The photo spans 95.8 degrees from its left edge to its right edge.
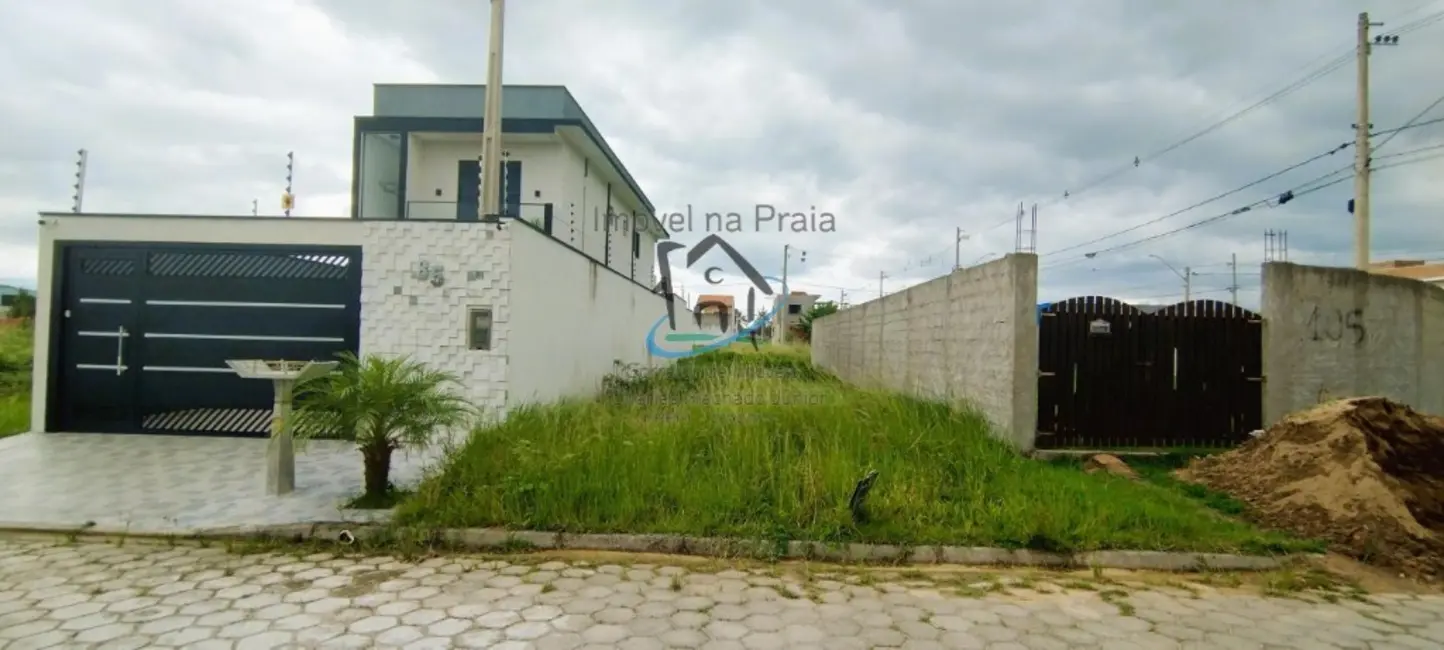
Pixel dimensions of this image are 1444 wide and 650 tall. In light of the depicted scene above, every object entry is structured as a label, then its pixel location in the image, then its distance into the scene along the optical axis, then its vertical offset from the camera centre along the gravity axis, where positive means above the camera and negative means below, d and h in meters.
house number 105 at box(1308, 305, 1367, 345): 7.29 +0.41
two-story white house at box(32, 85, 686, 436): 7.27 +0.28
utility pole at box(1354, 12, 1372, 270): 12.09 +3.28
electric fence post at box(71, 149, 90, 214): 9.84 +2.21
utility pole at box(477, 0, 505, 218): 7.80 +2.52
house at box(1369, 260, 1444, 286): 29.68 +4.69
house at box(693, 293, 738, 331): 26.78 +1.47
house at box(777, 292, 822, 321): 42.91 +2.94
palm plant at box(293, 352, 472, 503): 4.73 -0.57
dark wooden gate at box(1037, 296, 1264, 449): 6.90 -0.20
